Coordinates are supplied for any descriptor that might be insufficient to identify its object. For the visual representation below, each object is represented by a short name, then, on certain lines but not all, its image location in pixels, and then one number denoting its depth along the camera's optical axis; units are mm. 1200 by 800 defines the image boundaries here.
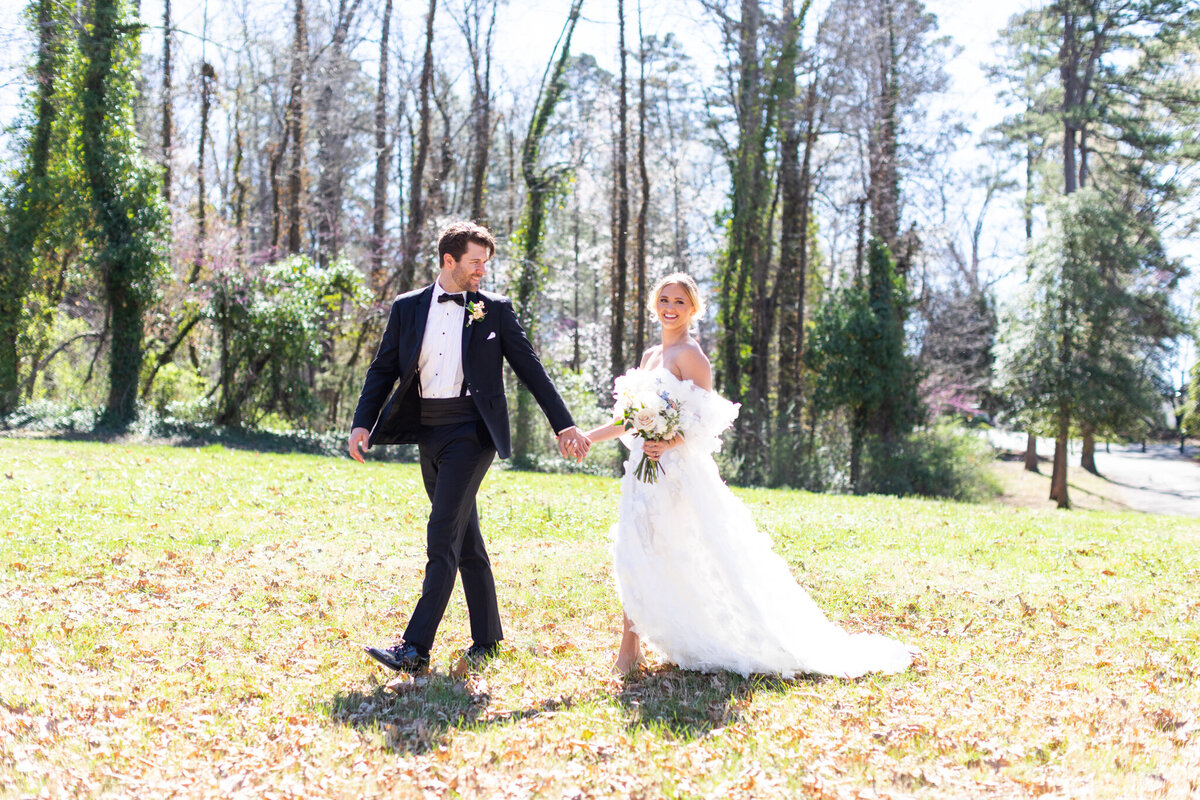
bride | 4801
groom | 4734
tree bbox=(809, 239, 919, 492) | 20688
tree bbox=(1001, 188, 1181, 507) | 23000
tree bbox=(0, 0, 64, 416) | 19406
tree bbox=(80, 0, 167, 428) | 18625
